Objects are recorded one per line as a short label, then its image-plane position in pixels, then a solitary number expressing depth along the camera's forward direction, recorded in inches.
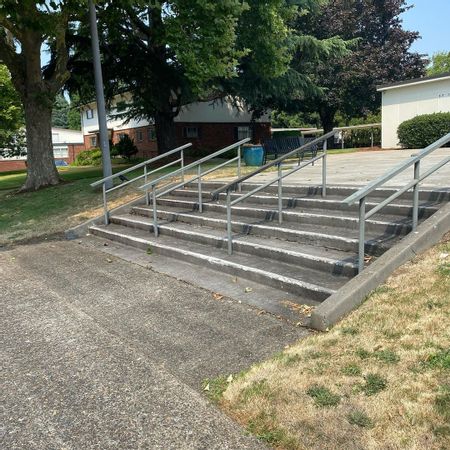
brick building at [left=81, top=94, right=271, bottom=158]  1182.3
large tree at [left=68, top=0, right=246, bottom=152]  526.6
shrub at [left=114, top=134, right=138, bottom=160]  1226.6
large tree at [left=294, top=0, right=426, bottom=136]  1259.8
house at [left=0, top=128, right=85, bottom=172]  1727.0
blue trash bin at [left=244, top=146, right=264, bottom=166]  592.1
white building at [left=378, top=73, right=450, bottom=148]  788.6
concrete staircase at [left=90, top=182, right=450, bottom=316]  208.8
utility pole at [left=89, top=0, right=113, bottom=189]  470.3
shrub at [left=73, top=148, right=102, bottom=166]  1342.3
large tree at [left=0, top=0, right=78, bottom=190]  569.0
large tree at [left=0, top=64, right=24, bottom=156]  1167.9
